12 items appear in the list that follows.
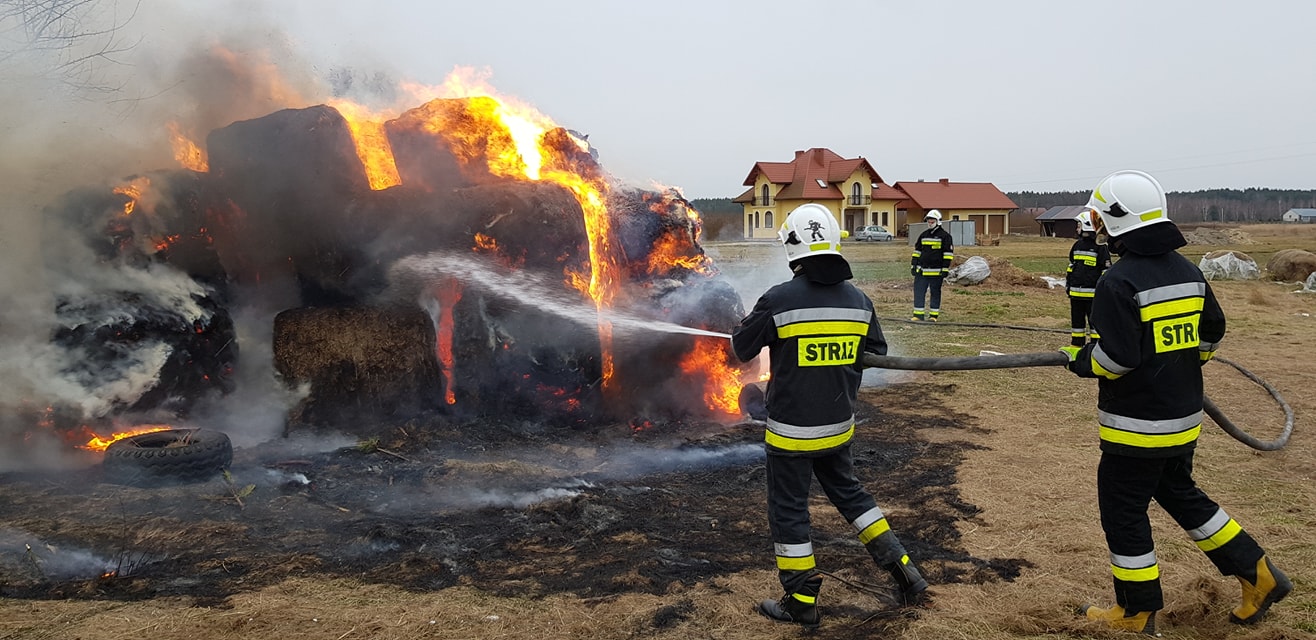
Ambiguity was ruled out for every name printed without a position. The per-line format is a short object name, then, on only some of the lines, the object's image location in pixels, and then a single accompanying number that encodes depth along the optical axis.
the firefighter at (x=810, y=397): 4.62
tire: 7.04
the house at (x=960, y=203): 66.25
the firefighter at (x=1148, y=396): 4.21
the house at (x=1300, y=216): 98.12
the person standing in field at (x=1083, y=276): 12.69
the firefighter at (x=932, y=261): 17.20
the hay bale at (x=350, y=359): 8.92
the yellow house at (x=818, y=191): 58.12
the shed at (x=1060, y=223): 74.88
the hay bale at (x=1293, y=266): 25.94
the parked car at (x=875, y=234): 56.56
